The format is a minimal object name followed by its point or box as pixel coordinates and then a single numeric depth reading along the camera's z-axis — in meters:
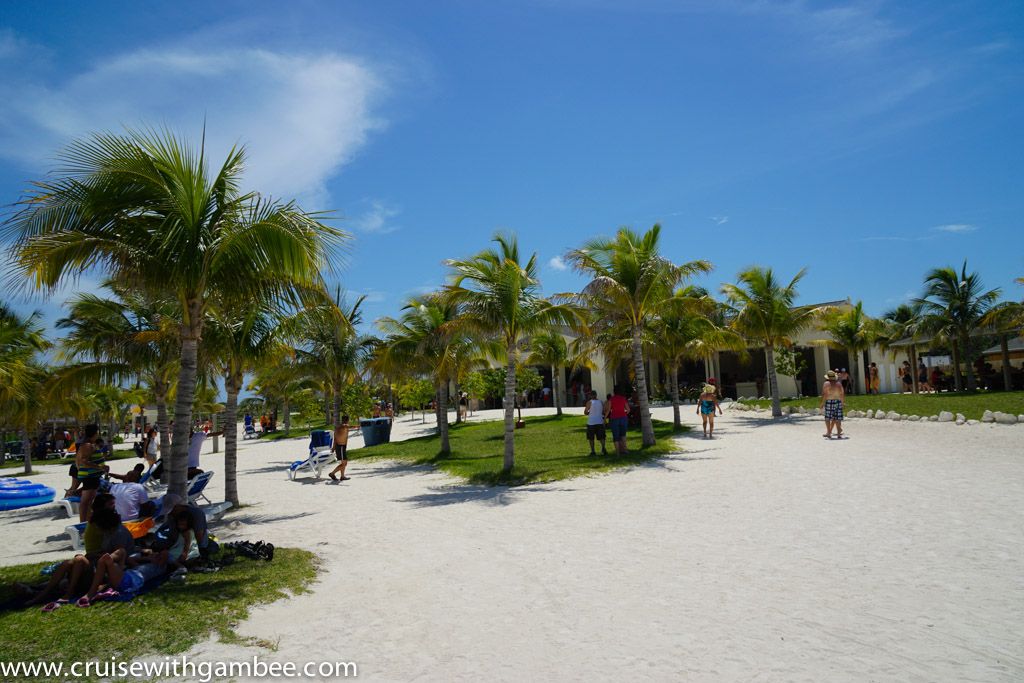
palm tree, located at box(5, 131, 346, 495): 7.02
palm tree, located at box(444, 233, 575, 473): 13.30
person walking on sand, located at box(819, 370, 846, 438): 15.45
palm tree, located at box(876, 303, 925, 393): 26.65
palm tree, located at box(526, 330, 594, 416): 27.66
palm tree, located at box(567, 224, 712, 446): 15.26
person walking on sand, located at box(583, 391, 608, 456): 15.02
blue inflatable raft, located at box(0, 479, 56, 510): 13.79
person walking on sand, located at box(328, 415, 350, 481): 14.69
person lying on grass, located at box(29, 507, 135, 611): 5.69
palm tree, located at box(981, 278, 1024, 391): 22.27
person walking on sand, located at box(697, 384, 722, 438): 17.95
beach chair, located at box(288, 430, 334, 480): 15.41
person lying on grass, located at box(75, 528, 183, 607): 5.64
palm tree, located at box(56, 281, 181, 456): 13.08
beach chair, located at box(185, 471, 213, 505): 11.25
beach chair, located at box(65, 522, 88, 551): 8.30
